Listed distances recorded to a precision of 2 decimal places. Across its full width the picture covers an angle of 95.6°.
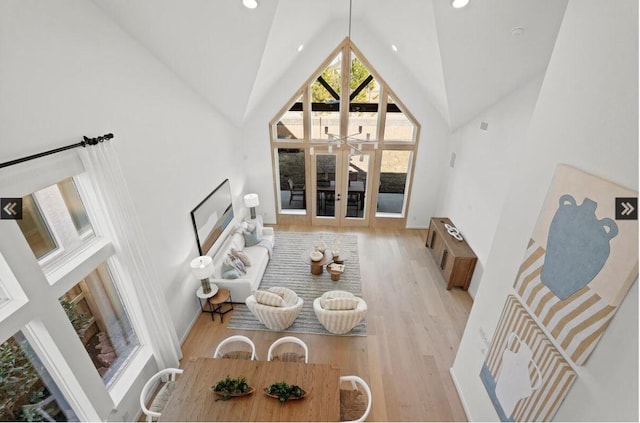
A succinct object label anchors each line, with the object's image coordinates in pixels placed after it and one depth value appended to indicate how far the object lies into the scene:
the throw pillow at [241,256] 5.29
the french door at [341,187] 6.84
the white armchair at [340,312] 4.15
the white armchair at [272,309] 4.16
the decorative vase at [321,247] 5.75
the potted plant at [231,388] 2.83
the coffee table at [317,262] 5.53
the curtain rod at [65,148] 1.97
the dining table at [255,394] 2.71
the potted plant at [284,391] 2.79
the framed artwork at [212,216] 4.73
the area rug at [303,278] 4.62
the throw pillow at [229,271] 4.83
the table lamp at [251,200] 6.45
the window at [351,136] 6.21
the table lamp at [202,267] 4.22
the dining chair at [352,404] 2.99
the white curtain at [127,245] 2.71
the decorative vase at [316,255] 5.53
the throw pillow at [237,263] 5.07
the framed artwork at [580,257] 1.54
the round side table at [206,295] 4.55
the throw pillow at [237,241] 5.56
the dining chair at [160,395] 2.90
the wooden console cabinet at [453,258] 5.15
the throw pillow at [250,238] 6.00
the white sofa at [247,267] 4.80
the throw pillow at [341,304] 4.16
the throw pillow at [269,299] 4.21
